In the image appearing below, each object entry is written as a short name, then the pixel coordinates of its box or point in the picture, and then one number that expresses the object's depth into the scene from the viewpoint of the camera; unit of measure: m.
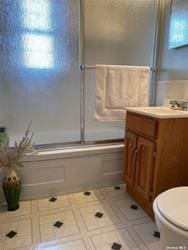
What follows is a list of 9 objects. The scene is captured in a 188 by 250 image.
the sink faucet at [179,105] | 1.58
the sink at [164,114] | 1.31
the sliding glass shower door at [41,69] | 2.02
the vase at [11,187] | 1.56
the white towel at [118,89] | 1.87
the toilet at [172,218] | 0.87
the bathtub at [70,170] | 1.76
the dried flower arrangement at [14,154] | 1.52
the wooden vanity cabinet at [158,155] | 1.37
